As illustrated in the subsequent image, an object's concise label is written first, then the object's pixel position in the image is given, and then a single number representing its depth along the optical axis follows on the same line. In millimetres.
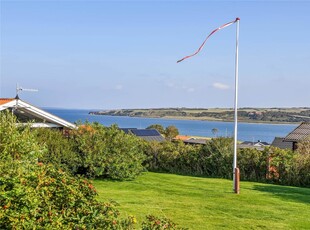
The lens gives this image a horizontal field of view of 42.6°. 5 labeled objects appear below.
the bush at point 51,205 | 4688
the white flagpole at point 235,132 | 13215
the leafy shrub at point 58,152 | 16375
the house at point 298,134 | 23750
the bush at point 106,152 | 16828
